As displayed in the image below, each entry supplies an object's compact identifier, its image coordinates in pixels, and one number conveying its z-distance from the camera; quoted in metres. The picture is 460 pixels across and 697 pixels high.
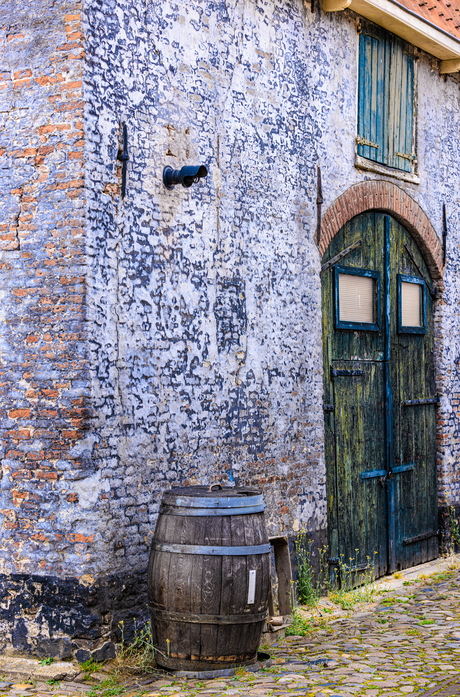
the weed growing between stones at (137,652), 4.64
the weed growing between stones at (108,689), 4.28
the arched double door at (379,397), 7.06
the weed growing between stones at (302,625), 5.72
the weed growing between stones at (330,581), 6.36
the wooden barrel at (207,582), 4.38
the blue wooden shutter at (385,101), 7.51
